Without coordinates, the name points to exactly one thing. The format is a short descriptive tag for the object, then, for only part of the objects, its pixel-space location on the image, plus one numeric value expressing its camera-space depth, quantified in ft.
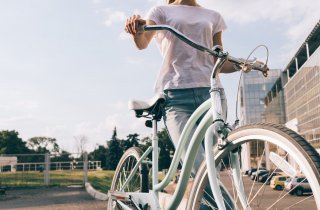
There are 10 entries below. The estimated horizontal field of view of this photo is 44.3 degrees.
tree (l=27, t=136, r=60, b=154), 290.76
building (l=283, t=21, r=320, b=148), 150.82
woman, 7.92
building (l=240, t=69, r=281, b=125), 287.55
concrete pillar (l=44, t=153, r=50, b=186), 61.77
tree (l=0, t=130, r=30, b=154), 213.66
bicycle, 4.71
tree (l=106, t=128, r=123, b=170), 193.78
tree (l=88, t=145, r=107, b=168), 216.33
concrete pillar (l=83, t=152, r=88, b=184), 60.78
